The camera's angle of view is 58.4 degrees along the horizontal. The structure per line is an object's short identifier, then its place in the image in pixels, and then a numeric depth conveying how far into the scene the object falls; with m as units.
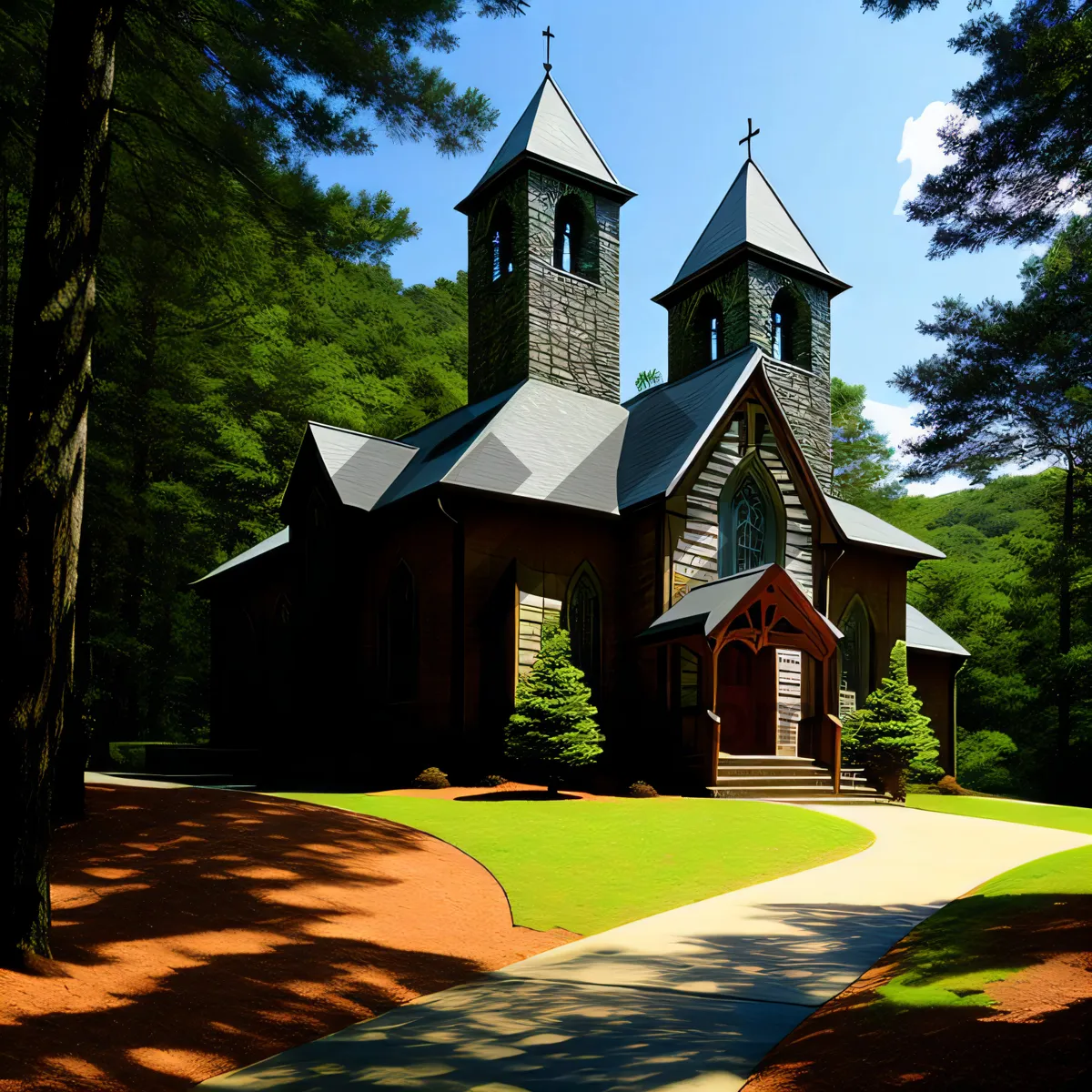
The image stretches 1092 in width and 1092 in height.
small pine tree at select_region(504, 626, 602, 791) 17.06
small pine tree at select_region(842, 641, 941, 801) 20.55
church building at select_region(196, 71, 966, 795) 19.39
